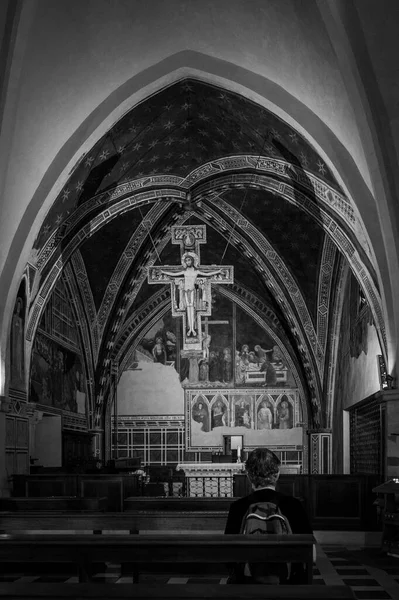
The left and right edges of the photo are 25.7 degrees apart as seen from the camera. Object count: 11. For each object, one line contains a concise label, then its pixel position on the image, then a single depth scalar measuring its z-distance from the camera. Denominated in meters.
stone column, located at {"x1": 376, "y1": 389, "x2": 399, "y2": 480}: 11.80
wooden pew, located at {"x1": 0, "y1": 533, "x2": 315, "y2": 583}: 4.37
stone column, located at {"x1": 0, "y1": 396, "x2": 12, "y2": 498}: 13.25
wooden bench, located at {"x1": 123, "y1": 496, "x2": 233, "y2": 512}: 10.90
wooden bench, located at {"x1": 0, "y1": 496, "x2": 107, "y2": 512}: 11.05
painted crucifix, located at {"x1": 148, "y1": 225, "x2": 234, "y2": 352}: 14.92
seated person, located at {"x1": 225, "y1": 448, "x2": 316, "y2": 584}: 4.17
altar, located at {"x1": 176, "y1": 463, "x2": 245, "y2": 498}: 16.84
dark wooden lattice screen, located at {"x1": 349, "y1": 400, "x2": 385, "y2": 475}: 13.91
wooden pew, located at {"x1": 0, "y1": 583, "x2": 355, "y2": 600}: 3.61
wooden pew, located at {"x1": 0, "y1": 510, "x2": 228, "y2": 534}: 8.32
